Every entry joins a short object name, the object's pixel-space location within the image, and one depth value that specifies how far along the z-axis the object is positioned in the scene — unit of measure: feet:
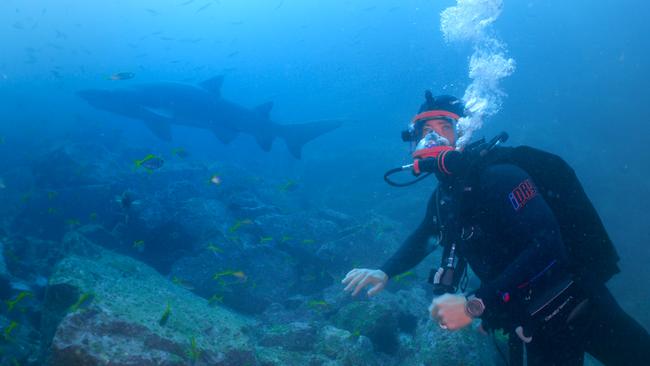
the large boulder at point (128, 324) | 12.87
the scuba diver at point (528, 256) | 6.66
